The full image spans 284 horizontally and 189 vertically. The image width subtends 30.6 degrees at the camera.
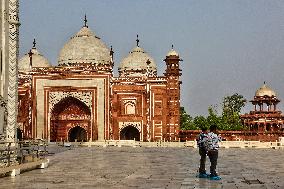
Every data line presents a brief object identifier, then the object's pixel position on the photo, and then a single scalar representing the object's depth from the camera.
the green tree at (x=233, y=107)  69.50
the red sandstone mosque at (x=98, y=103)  46.69
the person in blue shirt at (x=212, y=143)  13.39
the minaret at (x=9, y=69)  16.77
